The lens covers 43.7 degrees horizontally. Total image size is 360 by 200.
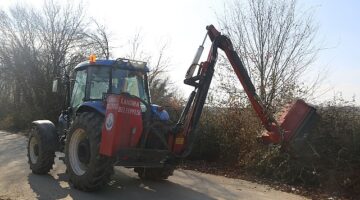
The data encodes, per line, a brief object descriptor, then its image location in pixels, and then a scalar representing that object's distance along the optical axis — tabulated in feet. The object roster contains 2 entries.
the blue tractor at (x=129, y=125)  25.48
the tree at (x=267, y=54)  47.46
